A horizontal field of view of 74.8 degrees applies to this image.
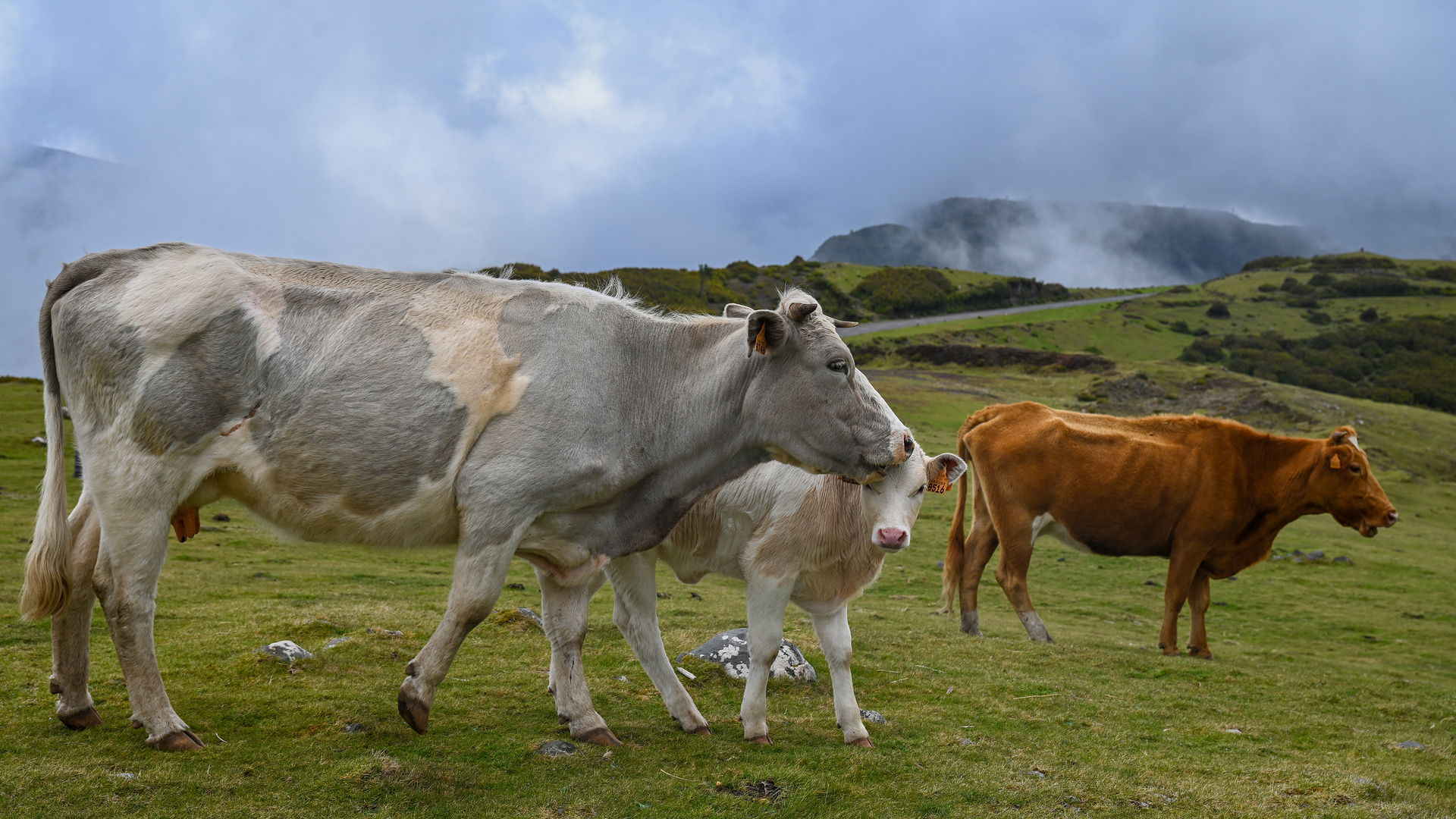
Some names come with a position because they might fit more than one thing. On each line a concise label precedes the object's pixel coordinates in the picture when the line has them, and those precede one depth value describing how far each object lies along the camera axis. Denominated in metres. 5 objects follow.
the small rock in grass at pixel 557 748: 5.94
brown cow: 13.48
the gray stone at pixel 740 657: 8.45
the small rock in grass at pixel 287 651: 7.66
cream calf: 6.77
